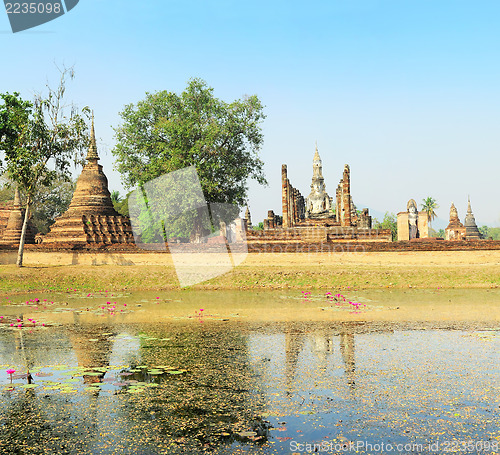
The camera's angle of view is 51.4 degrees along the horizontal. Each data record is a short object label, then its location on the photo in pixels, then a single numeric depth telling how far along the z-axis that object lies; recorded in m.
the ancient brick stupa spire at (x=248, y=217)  62.01
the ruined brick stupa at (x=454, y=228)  53.44
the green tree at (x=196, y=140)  32.53
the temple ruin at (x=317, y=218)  29.58
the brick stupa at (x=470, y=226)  57.61
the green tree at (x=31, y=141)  24.69
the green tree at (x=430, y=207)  91.39
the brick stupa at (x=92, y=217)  31.78
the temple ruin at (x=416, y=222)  35.22
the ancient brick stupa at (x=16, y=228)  36.12
